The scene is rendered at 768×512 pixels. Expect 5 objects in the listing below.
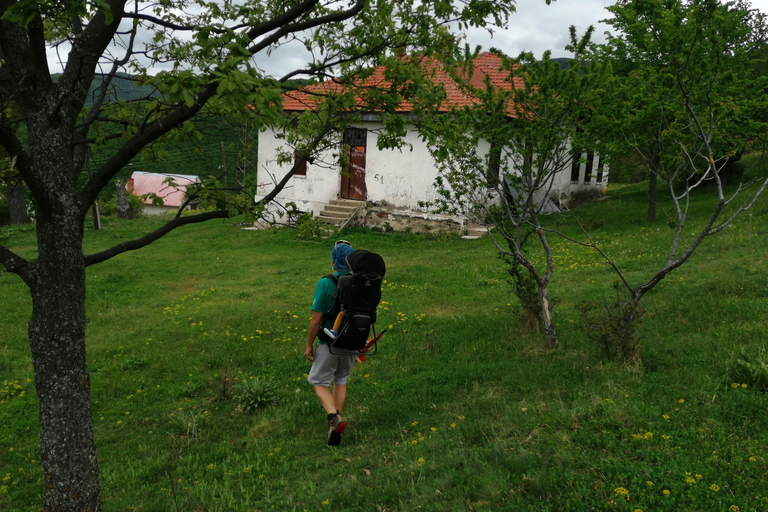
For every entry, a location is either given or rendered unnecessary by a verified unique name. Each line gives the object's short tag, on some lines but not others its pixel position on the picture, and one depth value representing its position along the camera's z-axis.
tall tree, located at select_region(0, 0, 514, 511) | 3.59
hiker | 5.29
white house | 19.25
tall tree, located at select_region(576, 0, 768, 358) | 5.62
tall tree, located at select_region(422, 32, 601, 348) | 6.75
